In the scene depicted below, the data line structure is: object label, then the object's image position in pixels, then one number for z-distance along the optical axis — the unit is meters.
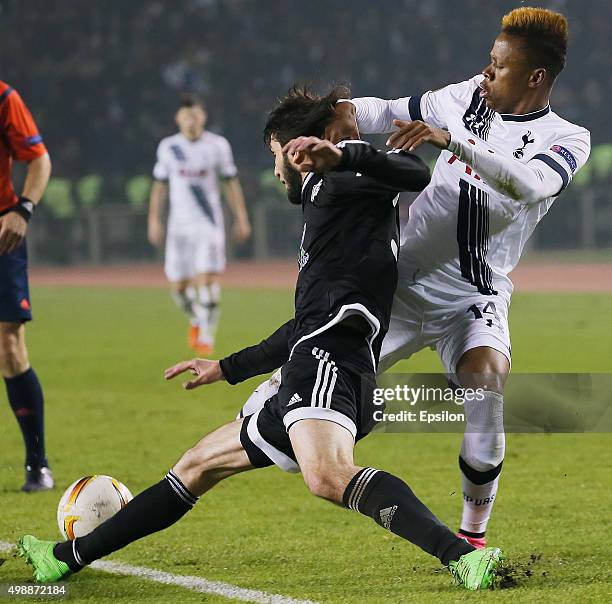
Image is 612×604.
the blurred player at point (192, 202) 26.44
